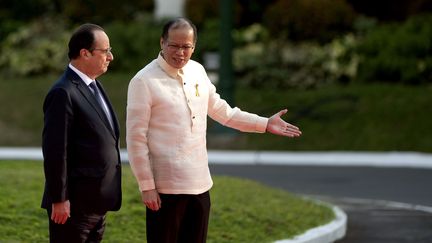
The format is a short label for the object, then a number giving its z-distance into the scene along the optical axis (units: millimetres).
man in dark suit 11789
